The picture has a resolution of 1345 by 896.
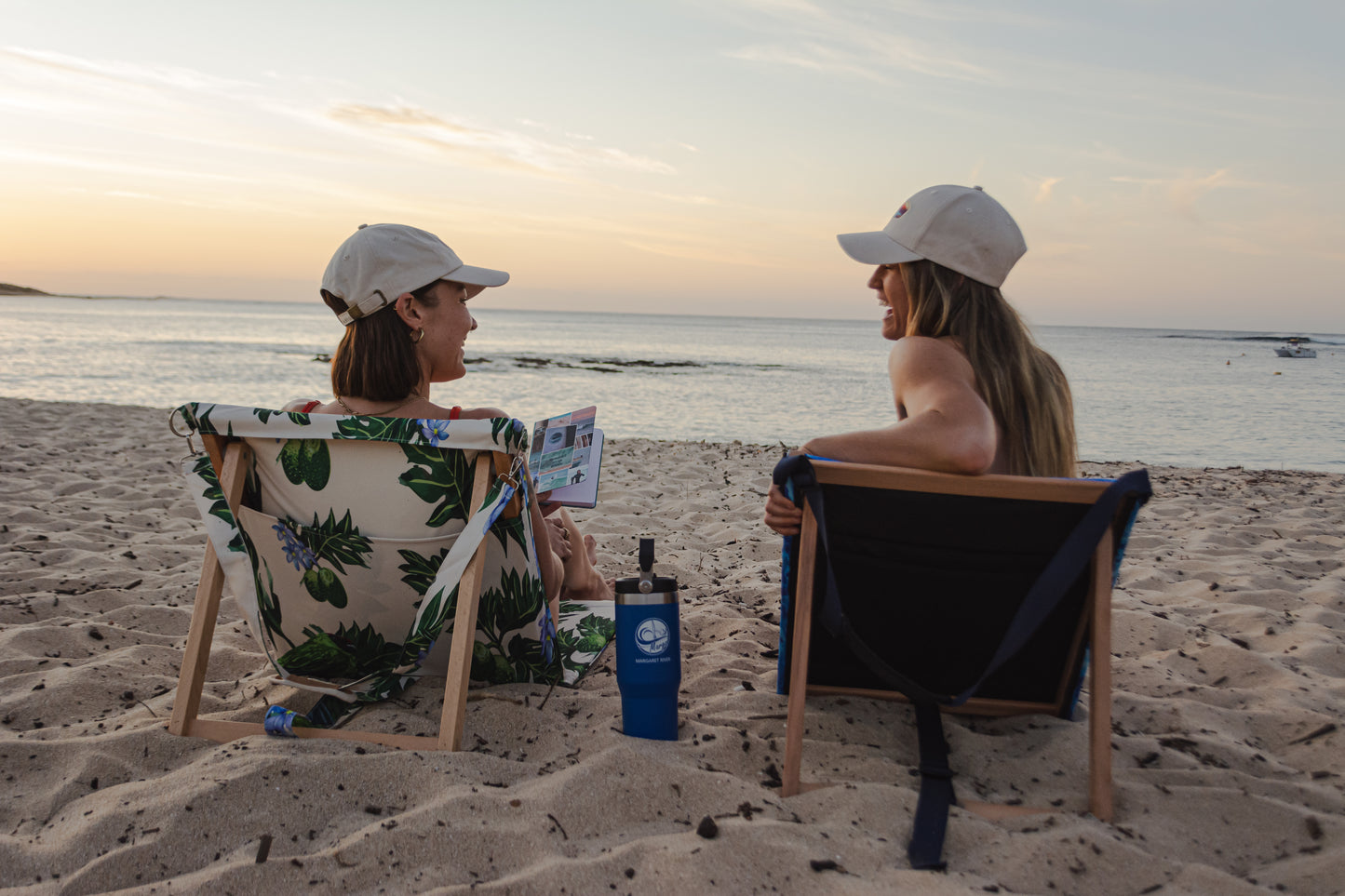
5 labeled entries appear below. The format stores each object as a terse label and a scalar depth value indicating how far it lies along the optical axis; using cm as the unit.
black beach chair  203
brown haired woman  248
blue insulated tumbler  226
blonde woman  225
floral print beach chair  222
